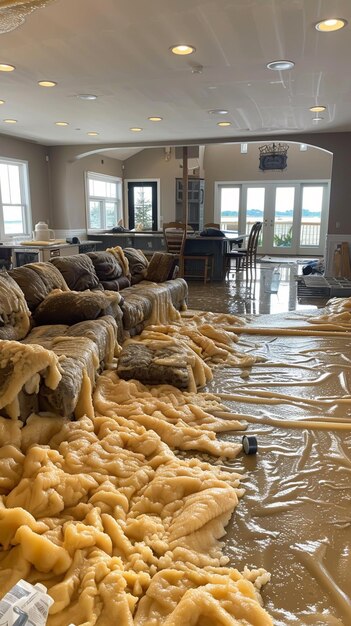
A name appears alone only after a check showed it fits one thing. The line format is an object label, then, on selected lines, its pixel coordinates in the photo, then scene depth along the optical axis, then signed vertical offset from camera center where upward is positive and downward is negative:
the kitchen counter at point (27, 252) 6.40 -0.44
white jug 6.84 -0.18
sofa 2.05 -0.69
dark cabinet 11.90 +0.50
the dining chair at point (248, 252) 8.09 -0.55
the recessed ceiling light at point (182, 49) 3.53 +1.34
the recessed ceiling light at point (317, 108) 5.47 +1.35
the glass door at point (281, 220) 12.23 +0.03
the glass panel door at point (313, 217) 12.13 +0.11
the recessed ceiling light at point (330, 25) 3.08 +1.34
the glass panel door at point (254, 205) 12.38 +0.44
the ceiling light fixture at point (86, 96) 4.97 +1.36
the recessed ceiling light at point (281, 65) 3.85 +1.33
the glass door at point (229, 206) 12.52 +0.41
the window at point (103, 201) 9.99 +0.47
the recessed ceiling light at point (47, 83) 4.48 +1.36
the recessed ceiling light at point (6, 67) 3.97 +1.34
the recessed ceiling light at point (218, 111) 5.65 +1.36
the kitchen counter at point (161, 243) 8.00 -0.42
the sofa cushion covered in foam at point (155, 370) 2.93 -0.95
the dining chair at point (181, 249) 7.63 -0.46
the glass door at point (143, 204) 11.75 +0.44
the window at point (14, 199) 7.62 +0.38
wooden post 7.95 +0.74
